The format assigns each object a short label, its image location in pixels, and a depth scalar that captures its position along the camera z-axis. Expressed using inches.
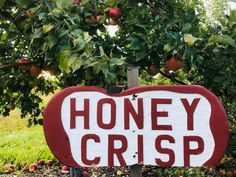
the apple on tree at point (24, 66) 96.8
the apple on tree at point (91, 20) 82.7
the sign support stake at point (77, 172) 119.3
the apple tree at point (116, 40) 68.7
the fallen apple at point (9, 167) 162.7
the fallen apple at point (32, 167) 160.7
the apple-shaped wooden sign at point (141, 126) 60.4
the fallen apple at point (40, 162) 166.8
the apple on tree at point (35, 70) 94.7
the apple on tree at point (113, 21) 87.2
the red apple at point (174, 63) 77.9
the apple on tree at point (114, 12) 83.9
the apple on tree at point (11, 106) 127.2
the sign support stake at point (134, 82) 64.1
